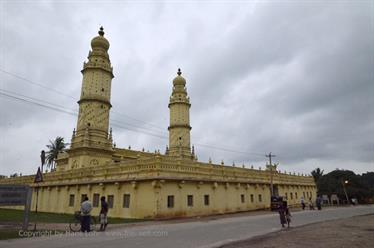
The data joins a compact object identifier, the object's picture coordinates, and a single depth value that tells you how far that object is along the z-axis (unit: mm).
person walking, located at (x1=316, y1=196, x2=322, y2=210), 36522
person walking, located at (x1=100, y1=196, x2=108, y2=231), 15727
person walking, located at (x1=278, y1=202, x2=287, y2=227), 17234
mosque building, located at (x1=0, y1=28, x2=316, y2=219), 23312
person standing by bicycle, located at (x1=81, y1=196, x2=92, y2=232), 14805
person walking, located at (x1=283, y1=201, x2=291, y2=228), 17192
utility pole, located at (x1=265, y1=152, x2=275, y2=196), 36312
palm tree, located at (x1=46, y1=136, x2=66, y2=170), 61562
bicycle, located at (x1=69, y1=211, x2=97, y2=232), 15952
